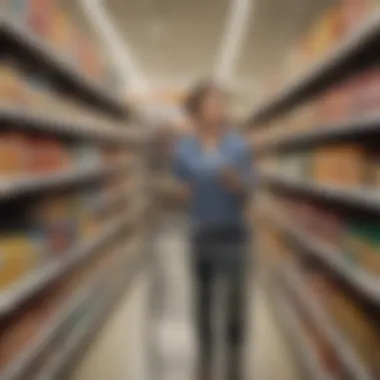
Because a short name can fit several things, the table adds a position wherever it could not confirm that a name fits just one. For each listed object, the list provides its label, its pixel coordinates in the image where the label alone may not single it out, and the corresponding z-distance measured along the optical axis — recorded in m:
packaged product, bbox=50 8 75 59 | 4.38
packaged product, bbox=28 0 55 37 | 3.73
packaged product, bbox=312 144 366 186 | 3.75
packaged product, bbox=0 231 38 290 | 3.29
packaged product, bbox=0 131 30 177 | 3.23
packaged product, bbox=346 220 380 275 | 3.33
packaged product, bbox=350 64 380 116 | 3.35
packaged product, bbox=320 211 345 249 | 4.21
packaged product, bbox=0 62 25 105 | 3.26
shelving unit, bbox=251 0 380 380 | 3.48
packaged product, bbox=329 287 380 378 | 3.39
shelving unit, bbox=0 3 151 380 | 3.47
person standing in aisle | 4.25
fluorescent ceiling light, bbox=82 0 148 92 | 8.78
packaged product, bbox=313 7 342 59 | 4.24
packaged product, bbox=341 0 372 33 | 3.45
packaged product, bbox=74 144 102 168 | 5.33
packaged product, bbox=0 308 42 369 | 3.34
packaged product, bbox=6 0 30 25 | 3.26
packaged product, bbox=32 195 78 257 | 4.16
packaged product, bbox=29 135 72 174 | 3.92
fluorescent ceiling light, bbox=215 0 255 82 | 9.05
